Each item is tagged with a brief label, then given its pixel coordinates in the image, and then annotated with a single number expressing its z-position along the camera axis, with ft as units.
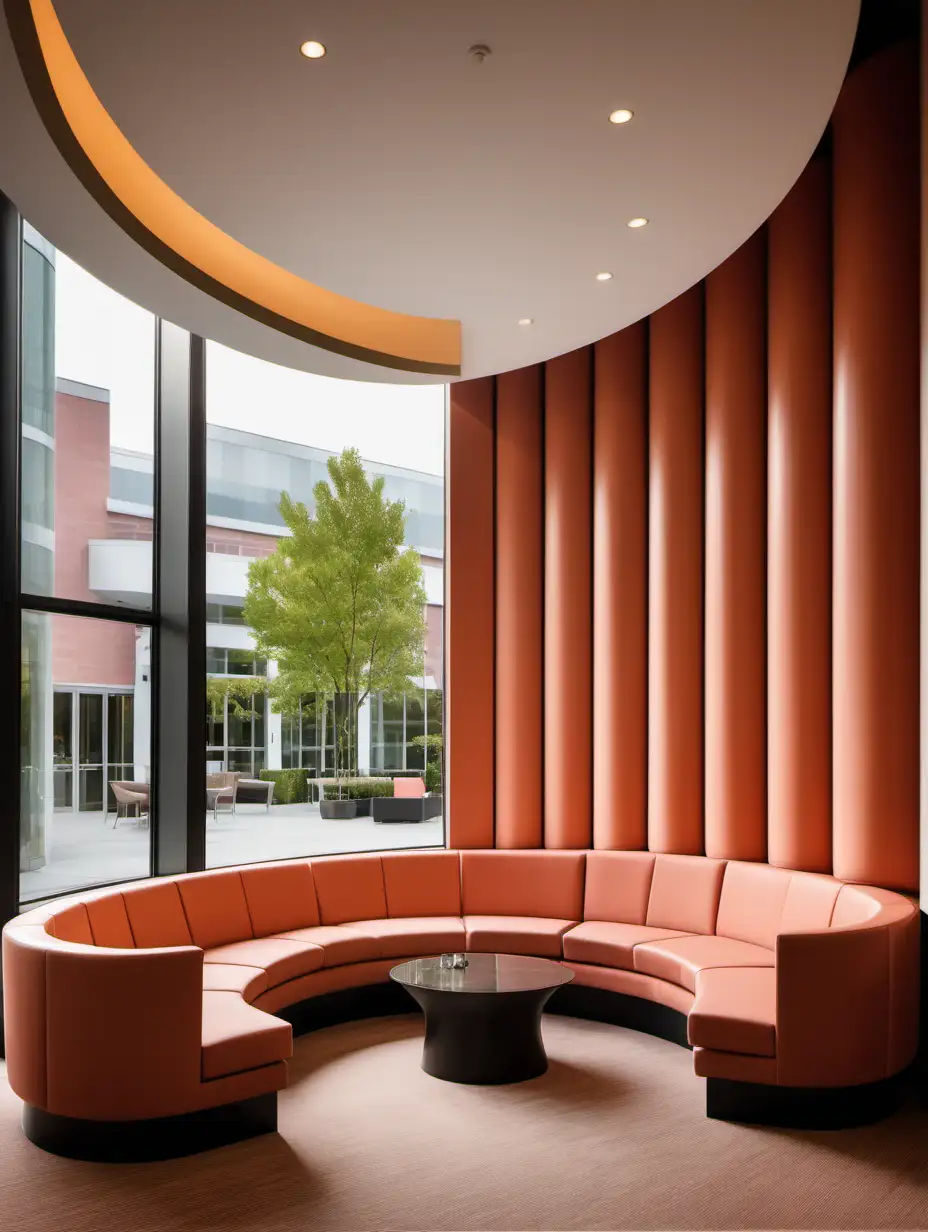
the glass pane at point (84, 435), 17.31
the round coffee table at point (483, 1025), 14.93
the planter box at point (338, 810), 25.13
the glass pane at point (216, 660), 22.45
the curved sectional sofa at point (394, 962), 12.38
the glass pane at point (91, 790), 18.17
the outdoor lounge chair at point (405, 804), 24.75
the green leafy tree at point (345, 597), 26.43
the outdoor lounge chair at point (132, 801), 19.15
